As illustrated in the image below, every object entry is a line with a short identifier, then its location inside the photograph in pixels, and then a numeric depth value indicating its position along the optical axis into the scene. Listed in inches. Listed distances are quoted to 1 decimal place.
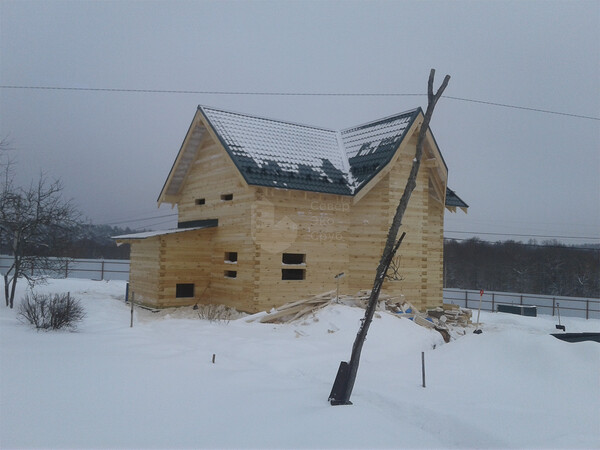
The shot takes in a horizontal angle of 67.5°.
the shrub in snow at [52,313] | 470.3
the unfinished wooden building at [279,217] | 665.6
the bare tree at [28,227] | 633.0
